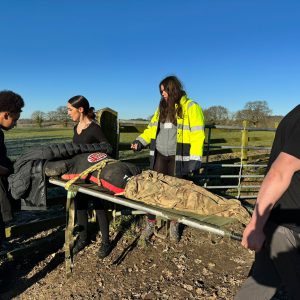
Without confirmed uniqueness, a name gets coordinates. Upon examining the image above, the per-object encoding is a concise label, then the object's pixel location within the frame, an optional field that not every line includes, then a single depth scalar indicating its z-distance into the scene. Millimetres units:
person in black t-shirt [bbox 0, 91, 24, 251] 3176
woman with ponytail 4145
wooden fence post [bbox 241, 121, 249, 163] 6558
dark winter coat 3308
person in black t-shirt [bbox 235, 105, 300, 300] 1624
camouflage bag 2662
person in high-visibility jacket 4125
